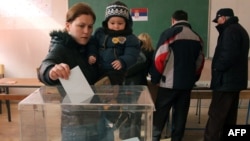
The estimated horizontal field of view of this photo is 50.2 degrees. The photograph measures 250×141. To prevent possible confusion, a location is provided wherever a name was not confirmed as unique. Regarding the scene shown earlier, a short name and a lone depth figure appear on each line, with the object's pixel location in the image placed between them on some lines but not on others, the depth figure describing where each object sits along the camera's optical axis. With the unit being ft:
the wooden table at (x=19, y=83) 10.28
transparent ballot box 2.46
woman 2.62
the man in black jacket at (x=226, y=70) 8.14
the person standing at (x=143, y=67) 8.30
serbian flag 13.38
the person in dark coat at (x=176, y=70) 8.35
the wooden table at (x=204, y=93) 9.53
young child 4.51
